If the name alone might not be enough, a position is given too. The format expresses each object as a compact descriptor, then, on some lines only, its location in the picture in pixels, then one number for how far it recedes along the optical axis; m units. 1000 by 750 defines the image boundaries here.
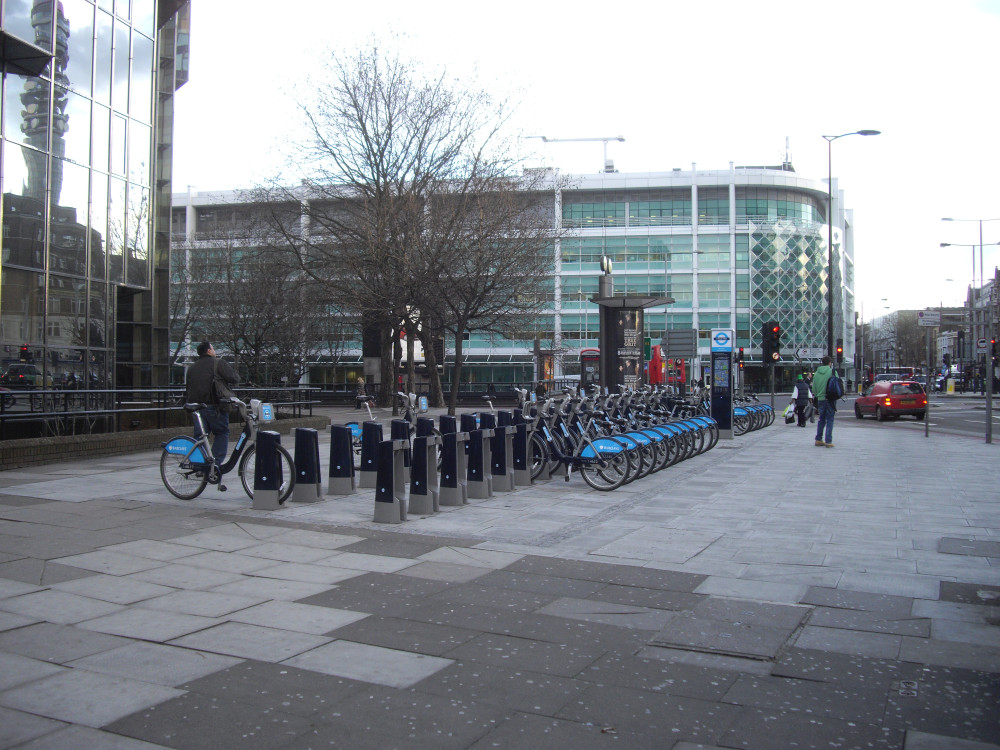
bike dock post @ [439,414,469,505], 9.39
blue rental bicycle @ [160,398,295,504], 9.27
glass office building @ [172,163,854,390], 69.38
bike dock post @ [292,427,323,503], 9.41
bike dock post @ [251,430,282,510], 8.90
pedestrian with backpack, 17.12
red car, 28.88
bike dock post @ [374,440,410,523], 8.27
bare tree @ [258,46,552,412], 23.66
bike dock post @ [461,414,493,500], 9.94
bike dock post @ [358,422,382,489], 9.44
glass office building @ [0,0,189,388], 16.25
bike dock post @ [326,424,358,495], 10.06
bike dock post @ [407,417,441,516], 8.80
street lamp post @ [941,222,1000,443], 17.86
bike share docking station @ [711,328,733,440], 18.67
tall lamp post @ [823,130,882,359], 34.77
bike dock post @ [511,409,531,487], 11.05
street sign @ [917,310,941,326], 23.17
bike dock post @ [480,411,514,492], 10.48
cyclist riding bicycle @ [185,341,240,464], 9.73
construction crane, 79.34
